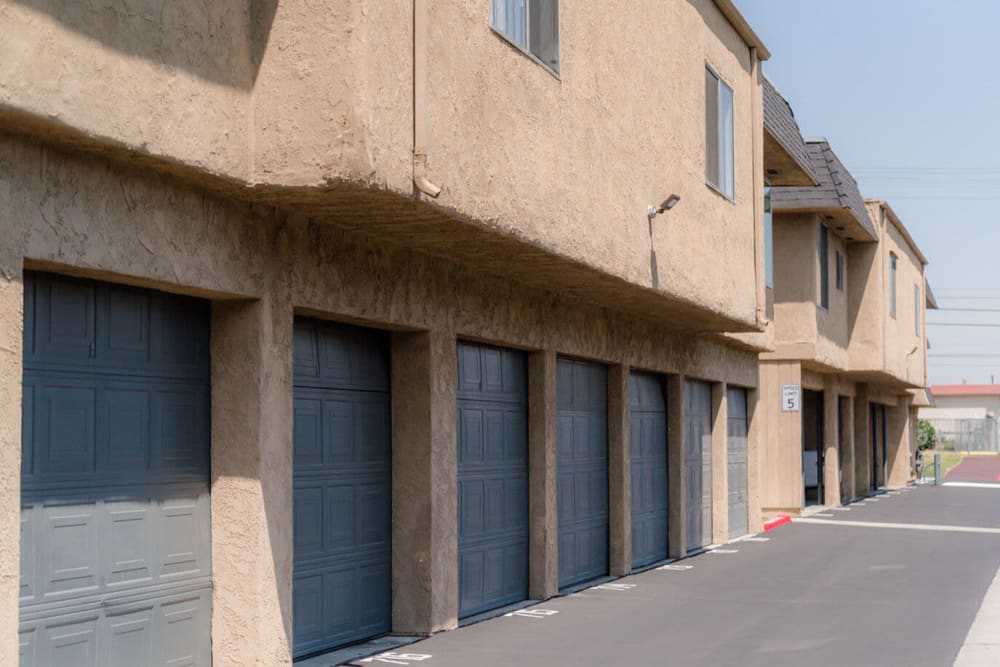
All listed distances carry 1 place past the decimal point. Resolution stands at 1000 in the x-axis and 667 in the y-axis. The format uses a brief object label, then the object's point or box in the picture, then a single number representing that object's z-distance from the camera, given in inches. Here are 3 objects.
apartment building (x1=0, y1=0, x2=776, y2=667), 286.5
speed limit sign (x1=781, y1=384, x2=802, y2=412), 1103.6
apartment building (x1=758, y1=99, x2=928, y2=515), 1115.9
